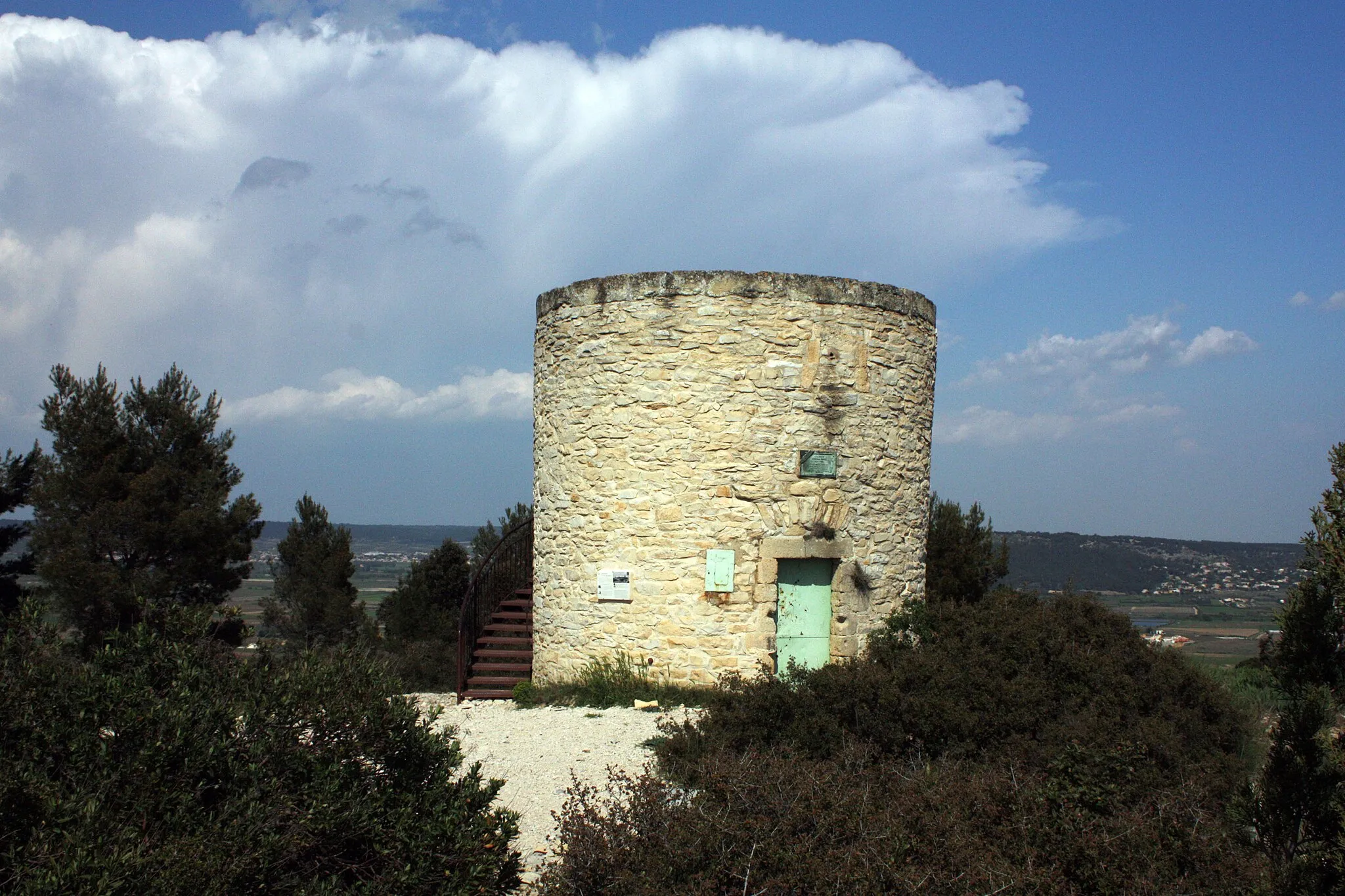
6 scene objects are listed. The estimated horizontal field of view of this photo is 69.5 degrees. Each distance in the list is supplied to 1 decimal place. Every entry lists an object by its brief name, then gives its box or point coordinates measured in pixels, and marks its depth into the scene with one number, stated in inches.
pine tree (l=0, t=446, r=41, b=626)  599.5
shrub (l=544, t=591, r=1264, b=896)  159.9
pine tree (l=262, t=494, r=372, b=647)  817.5
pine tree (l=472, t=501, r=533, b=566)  735.7
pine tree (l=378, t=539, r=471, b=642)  802.8
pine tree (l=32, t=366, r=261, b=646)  580.7
